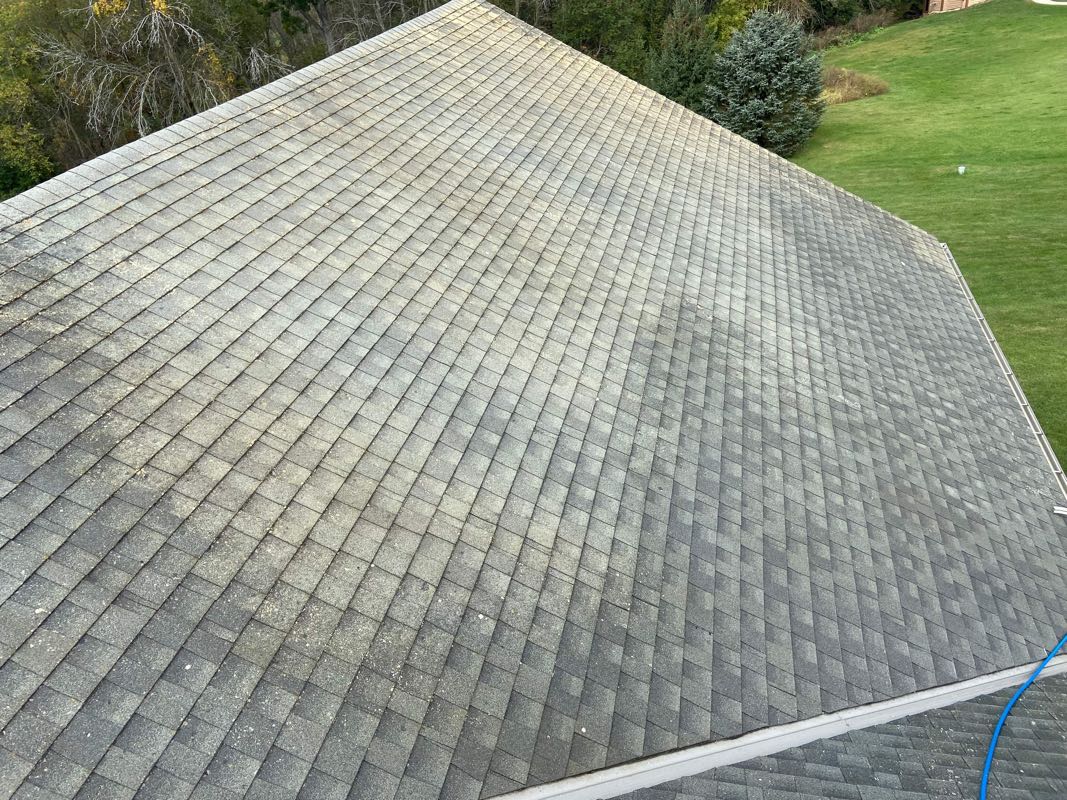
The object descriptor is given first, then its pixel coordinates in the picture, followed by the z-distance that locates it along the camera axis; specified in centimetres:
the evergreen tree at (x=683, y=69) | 3278
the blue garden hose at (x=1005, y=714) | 498
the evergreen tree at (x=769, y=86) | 3042
